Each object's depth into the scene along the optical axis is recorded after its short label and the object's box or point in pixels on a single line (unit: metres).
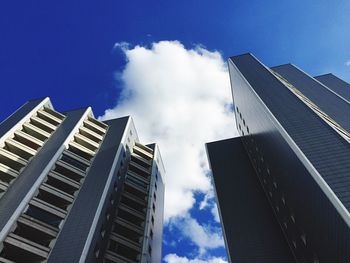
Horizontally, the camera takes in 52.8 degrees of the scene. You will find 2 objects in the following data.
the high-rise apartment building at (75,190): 33.38
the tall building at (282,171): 21.27
